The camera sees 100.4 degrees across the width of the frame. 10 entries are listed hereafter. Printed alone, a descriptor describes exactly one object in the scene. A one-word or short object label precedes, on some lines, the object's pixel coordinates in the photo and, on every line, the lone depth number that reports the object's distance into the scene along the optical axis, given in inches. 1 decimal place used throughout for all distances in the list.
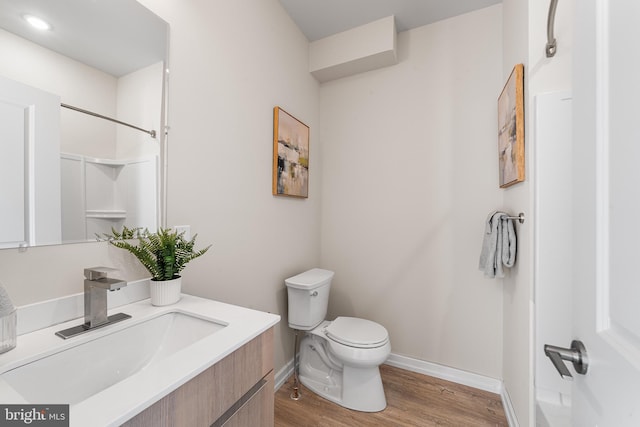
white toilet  62.7
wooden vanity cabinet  22.0
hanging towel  57.7
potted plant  38.3
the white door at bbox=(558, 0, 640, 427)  15.3
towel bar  52.3
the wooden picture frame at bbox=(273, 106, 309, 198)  70.0
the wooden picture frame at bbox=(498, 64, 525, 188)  51.3
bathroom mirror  28.9
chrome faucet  31.3
